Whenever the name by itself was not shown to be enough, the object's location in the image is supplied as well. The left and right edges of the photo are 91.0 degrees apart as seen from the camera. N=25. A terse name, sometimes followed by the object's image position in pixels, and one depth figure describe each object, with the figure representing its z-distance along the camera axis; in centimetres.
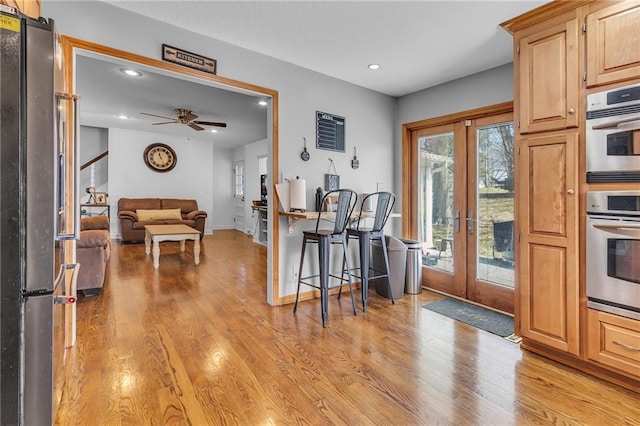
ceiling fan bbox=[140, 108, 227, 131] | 534
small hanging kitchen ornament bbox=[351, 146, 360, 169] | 382
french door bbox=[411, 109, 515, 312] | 321
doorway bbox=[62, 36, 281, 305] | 215
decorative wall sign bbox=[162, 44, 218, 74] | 249
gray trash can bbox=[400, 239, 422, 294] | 366
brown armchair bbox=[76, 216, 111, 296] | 333
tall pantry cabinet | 188
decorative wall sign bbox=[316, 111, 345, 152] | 348
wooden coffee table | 477
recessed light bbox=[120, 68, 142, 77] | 373
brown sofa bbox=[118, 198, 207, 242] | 681
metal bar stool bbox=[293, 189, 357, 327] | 282
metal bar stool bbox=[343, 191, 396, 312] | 314
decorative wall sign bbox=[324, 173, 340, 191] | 357
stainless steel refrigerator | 92
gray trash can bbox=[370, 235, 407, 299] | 351
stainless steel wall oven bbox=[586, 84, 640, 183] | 179
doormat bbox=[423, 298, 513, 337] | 273
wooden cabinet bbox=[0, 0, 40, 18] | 127
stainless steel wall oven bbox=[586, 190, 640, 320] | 180
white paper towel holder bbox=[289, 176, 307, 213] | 309
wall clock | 776
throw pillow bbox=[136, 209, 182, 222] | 708
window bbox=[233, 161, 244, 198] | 939
